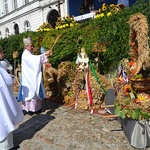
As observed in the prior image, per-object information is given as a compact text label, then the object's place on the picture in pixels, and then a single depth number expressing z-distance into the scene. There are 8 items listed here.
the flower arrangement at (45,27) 6.84
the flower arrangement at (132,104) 2.43
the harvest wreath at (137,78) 2.42
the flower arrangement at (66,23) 5.89
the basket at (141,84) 2.51
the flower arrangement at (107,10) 4.72
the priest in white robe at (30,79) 3.69
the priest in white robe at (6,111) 2.55
